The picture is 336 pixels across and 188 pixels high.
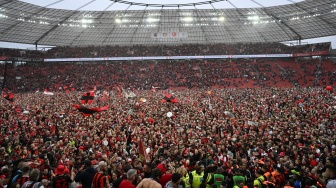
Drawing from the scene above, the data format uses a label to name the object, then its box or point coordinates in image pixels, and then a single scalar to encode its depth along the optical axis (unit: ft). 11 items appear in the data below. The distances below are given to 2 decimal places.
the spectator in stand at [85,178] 16.78
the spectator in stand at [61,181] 17.80
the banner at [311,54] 156.00
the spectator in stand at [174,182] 14.98
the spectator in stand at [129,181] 14.60
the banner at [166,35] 151.64
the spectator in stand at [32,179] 15.80
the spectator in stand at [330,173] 15.67
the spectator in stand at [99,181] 16.69
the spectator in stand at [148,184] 13.55
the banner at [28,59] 155.02
